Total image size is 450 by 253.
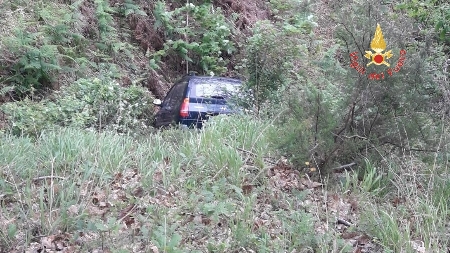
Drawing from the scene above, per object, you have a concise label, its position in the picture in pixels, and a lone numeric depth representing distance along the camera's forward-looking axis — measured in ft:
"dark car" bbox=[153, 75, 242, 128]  33.35
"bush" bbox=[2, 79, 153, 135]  34.63
